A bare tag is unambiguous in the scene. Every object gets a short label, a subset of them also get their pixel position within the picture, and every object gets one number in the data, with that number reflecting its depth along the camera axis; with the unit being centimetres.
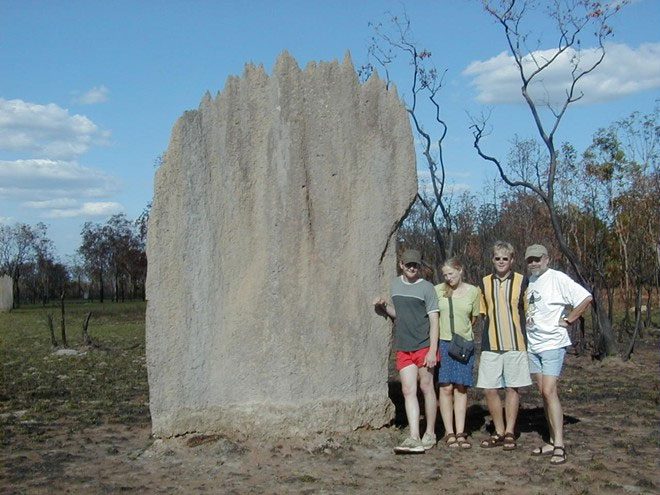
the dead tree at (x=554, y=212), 1312
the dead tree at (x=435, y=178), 1880
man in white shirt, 659
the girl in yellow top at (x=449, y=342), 695
